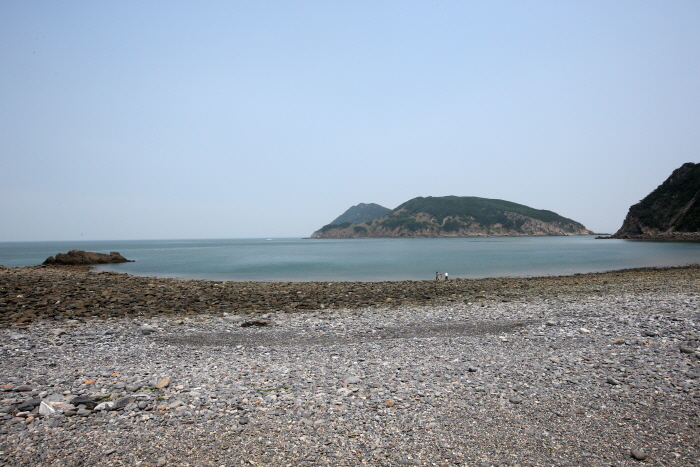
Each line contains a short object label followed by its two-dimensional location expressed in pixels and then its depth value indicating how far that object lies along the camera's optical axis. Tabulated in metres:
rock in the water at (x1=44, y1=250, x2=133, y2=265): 55.88
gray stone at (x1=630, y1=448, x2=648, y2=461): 5.17
